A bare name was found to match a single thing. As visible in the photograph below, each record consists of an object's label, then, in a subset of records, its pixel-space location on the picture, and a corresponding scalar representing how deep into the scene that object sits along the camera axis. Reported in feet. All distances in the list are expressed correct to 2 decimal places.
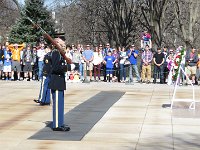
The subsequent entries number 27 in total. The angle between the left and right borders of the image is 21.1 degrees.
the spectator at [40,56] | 79.97
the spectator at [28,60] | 81.51
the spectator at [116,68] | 80.94
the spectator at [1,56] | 82.19
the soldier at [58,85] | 34.76
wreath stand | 48.57
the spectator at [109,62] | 79.97
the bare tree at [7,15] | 227.24
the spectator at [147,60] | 77.46
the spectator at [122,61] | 79.97
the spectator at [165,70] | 78.48
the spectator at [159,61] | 77.05
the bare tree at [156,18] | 106.32
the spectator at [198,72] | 76.32
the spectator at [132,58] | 78.33
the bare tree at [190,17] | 115.85
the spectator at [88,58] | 80.64
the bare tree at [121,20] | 126.11
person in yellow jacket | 81.56
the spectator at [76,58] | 80.48
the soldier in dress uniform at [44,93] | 49.90
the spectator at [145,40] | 88.28
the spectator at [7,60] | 81.38
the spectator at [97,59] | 81.35
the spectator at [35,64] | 82.51
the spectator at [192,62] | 75.87
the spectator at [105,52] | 82.12
